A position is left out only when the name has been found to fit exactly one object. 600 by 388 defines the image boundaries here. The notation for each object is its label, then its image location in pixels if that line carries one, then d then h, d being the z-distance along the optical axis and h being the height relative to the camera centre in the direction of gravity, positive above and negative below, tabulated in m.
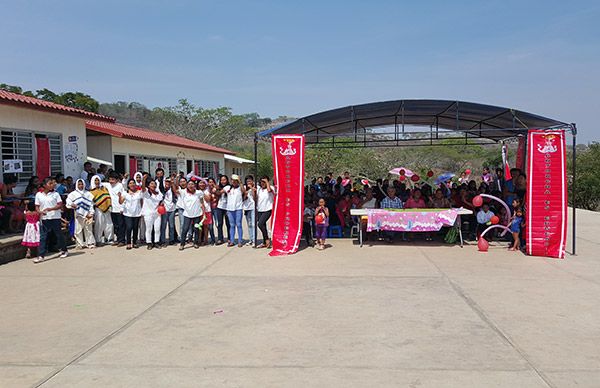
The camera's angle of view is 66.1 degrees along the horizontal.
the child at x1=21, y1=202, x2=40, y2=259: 8.45 -0.83
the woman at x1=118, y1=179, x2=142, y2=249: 9.78 -0.52
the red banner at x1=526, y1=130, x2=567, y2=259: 8.58 -0.28
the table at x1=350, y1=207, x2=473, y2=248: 9.64 -0.66
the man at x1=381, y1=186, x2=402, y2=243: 10.59 -0.52
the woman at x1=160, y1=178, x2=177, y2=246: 9.95 -0.59
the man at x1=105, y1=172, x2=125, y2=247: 10.01 -0.47
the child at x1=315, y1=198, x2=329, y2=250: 9.62 -0.84
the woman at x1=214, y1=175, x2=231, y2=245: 9.94 -0.49
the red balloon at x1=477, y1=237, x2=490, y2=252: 9.19 -1.31
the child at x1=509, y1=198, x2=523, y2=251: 9.30 -0.98
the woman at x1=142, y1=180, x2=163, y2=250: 9.78 -0.57
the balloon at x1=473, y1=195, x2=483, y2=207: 9.42 -0.45
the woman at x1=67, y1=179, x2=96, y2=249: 9.59 -0.57
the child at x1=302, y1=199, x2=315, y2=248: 9.98 -0.90
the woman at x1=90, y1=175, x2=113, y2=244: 9.99 -0.57
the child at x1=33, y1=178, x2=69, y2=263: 8.54 -0.46
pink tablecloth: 9.62 -0.84
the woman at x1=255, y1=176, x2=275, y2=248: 9.74 -0.39
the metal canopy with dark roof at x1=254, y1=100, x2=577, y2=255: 10.01 +1.58
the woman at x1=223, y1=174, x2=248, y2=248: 9.77 -0.40
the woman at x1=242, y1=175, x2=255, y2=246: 9.88 -0.42
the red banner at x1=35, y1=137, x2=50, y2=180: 11.25 +0.70
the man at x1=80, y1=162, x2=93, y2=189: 12.03 +0.30
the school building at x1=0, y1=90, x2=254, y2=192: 10.35 +1.29
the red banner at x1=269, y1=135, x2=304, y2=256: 9.41 -0.06
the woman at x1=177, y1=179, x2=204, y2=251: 9.80 -0.46
